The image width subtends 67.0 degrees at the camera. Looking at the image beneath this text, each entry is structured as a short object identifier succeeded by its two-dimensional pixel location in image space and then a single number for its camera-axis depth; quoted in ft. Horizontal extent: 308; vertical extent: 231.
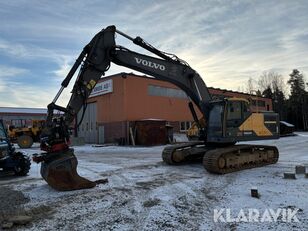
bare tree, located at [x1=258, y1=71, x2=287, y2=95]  173.51
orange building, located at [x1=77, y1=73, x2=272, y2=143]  65.32
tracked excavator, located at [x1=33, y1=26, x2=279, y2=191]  19.63
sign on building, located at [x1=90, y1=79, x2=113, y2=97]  67.64
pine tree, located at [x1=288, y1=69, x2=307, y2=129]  148.59
